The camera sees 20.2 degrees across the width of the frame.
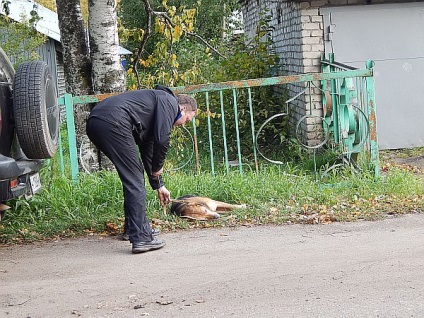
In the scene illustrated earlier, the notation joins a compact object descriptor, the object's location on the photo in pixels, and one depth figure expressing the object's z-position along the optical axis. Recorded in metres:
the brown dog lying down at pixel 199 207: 10.42
